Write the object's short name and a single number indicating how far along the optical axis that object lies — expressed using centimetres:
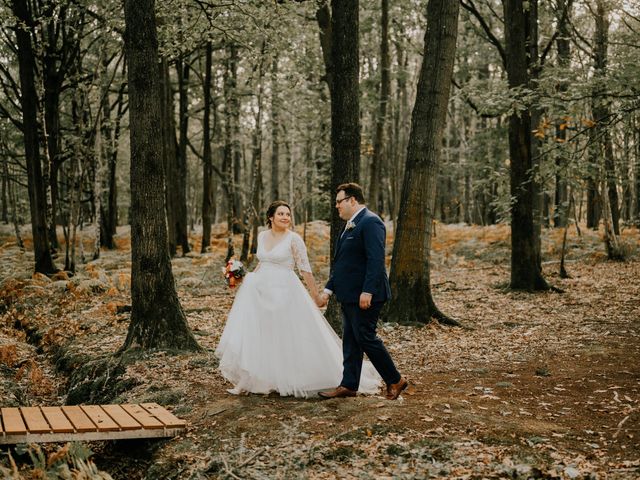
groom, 634
